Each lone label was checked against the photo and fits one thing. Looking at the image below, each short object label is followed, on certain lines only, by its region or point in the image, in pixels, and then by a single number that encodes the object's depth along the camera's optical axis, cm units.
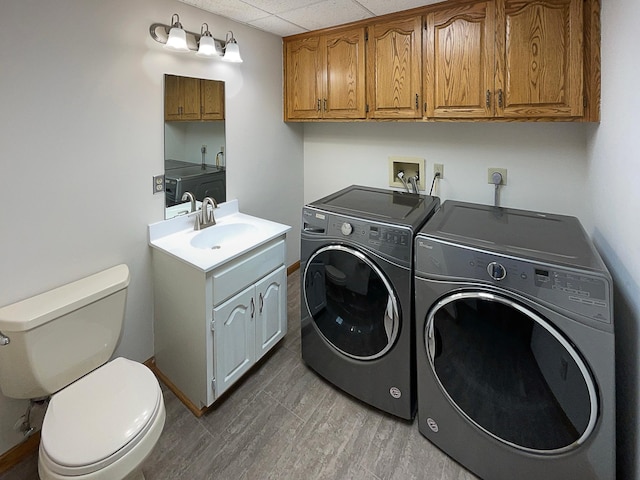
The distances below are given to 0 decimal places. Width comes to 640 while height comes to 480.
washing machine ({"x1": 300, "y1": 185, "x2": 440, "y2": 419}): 162
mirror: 201
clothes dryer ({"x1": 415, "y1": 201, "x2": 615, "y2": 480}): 115
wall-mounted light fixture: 183
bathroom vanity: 173
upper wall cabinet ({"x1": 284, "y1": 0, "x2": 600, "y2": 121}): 165
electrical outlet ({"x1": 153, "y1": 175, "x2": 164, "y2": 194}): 198
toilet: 116
